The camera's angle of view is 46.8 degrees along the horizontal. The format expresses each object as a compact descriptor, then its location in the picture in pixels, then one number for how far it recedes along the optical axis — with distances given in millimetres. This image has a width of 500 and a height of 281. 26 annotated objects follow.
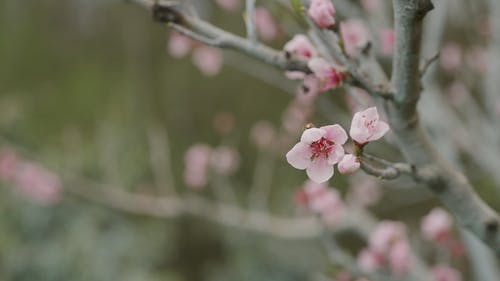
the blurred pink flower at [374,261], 1231
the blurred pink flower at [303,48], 762
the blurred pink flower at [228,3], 1825
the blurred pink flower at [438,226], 1248
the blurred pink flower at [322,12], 683
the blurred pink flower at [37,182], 2807
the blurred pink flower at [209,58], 1931
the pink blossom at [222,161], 2713
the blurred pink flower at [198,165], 2591
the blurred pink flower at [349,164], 529
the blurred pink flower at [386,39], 1475
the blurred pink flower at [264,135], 2883
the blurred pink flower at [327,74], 685
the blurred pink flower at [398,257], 1250
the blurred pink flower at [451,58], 2475
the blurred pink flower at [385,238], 1202
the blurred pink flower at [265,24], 1591
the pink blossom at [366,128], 530
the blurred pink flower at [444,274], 1307
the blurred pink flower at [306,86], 752
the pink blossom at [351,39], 789
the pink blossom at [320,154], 535
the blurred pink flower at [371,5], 1621
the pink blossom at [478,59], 2102
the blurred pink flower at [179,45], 1395
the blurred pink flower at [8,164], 2838
